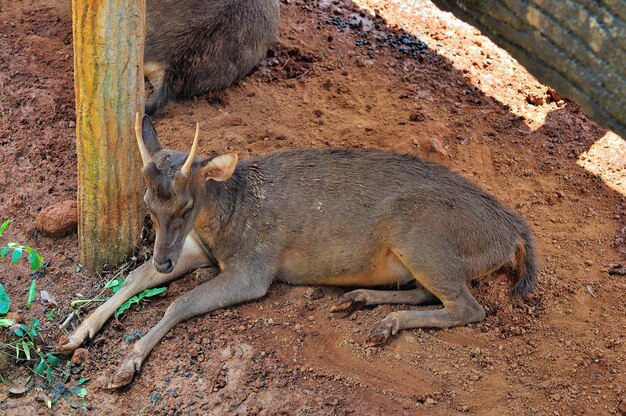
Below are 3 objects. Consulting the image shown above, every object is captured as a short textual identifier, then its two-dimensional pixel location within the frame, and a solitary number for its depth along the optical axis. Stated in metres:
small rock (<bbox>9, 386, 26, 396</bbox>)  10.34
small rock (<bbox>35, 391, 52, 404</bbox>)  10.26
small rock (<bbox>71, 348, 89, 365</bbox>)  10.77
